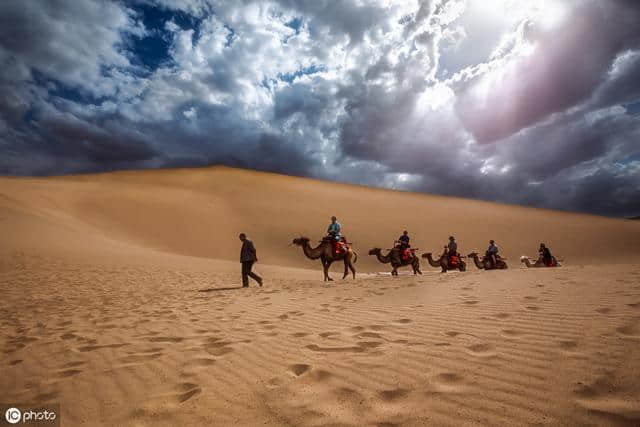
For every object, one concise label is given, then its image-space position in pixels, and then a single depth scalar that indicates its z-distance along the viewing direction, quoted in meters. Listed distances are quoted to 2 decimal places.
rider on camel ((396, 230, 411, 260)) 16.31
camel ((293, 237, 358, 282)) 13.73
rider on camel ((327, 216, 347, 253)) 13.84
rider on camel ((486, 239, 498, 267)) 17.97
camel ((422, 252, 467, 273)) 17.08
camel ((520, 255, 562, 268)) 17.09
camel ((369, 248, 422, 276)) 16.11
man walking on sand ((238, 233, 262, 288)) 11.33
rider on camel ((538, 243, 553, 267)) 16.84
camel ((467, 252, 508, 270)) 17.98
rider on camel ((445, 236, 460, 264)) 17.14
